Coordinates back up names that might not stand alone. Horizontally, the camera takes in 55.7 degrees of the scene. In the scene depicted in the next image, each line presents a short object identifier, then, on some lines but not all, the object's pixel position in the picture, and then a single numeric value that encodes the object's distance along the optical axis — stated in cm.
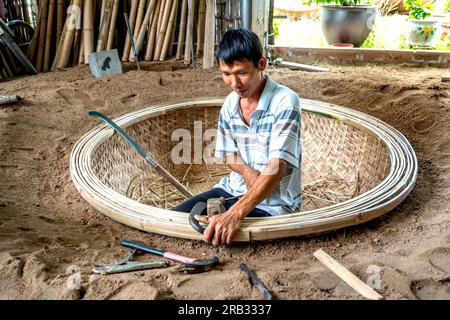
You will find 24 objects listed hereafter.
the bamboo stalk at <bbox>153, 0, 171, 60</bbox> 476
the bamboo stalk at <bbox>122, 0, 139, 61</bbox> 487
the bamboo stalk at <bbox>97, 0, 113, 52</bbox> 483
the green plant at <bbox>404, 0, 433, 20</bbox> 626
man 186
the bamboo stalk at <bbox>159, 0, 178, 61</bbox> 479
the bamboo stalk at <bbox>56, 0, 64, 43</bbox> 489
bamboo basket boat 190
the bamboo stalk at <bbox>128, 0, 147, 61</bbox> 484
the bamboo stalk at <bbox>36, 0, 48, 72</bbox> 495
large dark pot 595
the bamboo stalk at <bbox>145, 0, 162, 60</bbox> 486
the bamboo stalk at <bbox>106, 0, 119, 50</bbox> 484
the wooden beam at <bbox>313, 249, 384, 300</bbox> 145
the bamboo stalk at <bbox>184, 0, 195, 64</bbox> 459
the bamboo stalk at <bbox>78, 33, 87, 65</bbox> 487
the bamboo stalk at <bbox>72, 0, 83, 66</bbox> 487
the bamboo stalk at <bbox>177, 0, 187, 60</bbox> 475
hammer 166
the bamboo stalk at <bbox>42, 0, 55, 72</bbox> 493
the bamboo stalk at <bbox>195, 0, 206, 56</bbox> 468
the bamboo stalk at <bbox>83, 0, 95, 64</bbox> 481
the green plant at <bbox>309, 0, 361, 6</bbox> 619
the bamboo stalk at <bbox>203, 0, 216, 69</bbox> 445
